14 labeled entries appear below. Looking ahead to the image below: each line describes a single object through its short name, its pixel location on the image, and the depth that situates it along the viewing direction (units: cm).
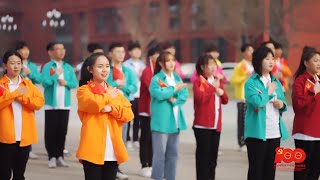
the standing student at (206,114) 1086
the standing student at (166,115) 1091
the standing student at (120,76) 1219
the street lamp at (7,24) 2718
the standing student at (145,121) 1246
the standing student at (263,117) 929
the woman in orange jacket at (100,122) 805
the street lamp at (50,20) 3548
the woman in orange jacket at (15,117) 972
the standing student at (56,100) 1318
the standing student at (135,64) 1497
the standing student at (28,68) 1385
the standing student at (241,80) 1484
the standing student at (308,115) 940
